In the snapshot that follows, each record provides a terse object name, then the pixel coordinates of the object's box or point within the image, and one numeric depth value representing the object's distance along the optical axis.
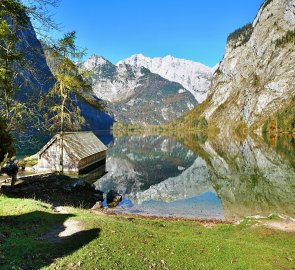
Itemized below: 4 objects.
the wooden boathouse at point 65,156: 46.67
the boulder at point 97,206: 31.00
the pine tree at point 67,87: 36.49
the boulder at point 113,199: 34.63
